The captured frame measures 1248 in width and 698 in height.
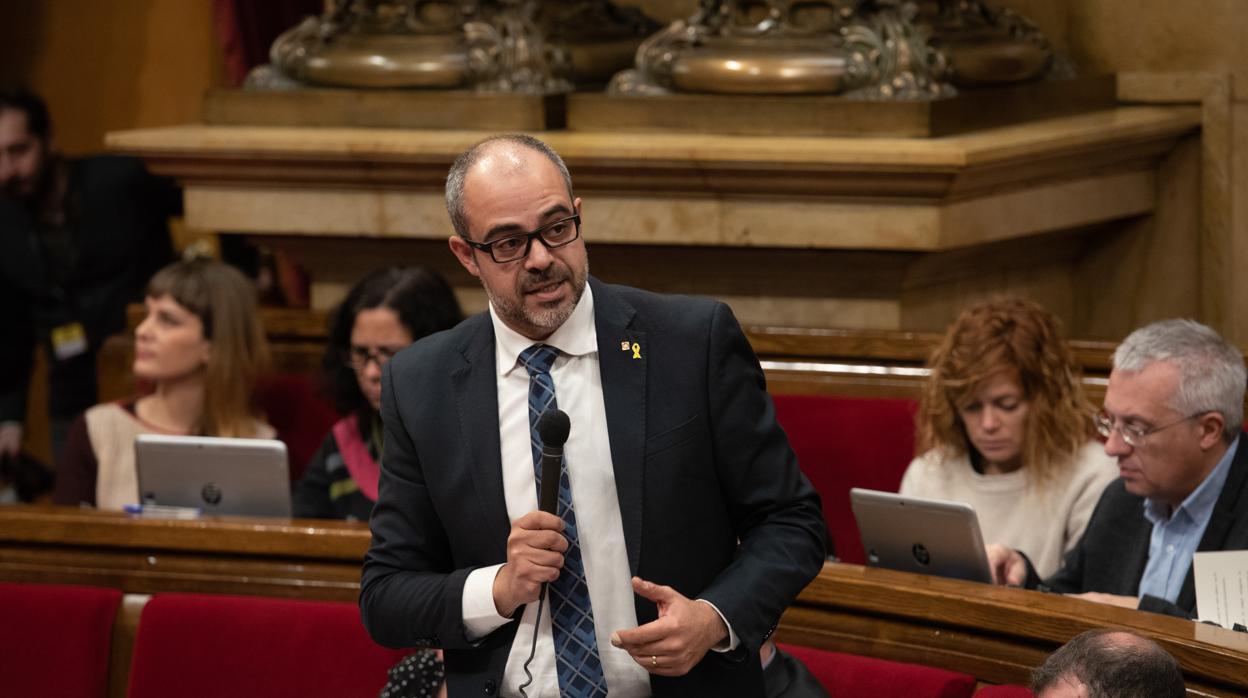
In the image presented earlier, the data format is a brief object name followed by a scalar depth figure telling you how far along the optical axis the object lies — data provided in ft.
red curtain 43.83
